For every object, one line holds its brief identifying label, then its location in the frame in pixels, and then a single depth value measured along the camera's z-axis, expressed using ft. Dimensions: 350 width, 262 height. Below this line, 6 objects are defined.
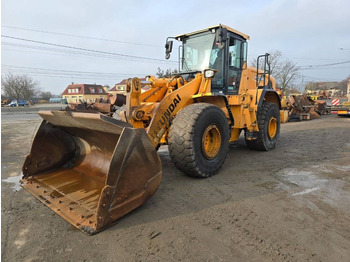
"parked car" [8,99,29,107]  173.80
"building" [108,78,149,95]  234.27
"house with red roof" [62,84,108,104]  225.35
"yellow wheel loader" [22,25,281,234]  8.80
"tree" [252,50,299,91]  110.93
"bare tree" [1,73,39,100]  174.09
